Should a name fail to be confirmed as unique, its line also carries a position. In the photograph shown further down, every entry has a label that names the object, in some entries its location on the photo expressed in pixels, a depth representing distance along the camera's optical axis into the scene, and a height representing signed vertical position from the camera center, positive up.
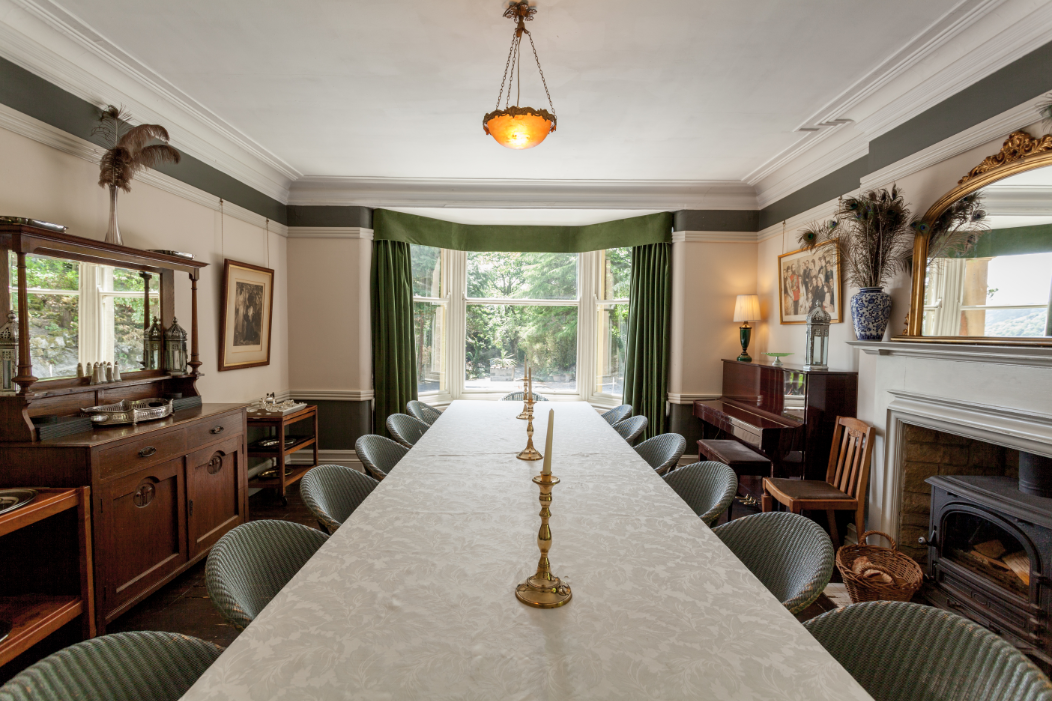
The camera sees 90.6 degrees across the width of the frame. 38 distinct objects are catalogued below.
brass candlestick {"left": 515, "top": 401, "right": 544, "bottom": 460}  2.30 -0.52
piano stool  3.52 -0.85
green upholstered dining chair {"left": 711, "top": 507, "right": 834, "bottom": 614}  1.37 -0.64
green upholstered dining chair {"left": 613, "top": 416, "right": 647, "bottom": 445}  3.21 -0.59
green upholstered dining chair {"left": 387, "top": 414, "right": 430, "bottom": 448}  3.12 -0.59
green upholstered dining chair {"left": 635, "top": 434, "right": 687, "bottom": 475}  2.55 -0.60
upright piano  3.24 -0.52
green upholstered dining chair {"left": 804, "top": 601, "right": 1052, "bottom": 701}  0.95 -0.63
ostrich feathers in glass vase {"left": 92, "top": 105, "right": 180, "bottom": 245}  2.58 +0.91
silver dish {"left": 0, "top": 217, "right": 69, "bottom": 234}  1.99 +0.42
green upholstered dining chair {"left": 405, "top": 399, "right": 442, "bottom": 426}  3.87 -0.59
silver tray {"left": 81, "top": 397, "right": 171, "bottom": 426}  2.40 -0.39
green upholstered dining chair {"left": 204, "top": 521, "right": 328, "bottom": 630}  1.22 -0.63
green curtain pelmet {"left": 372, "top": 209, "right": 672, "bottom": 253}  4.89 +1.03
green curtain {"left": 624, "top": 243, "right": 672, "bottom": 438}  4.91 +0.04
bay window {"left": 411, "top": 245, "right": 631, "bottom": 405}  5.56 +0.13
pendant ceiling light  2.13 +0.89
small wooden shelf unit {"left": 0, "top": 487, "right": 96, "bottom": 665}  2.02 -0.95
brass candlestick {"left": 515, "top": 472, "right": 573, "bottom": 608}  1.10 -0.54
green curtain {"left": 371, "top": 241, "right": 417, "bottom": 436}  4.91 +0.00
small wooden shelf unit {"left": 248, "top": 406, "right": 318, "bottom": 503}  3.84 -0.91
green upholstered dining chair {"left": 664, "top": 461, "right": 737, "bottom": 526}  1.96 -0.61
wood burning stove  1.91 -0.89
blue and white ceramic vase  2.81 +0.16
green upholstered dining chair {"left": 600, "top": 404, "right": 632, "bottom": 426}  3.80 -0.57
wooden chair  2.86 -0.85
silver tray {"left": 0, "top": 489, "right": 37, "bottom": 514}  1.84 -0.62
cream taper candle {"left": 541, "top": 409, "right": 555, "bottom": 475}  1.12 -0.27
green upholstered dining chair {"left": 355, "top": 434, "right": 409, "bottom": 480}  2.41 -0.60
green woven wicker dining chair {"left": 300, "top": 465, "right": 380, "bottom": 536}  1.80 -0.61
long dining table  0.87 -0.58
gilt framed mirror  2.00 +0.37
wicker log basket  2.34 -1.09
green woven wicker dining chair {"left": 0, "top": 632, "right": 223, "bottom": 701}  0.89 -0.62
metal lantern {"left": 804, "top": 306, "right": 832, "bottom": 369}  3.47 +0.02
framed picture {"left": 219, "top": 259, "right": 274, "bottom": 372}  3.78 +0.12
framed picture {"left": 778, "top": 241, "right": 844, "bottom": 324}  3.49 +0.42
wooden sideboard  2.08 -0.75
